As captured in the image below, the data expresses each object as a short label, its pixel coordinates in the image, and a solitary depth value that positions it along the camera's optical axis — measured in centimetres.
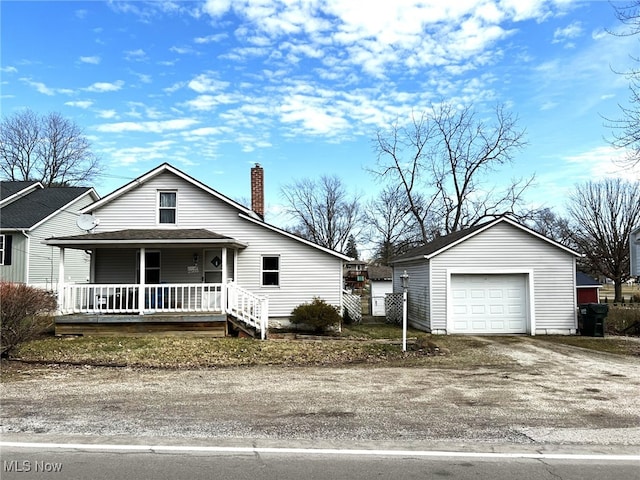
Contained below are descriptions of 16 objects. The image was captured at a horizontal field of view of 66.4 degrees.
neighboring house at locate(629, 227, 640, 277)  2658
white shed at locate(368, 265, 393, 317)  2756
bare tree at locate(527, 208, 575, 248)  3803
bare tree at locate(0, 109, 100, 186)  4216
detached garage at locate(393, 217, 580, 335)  1761
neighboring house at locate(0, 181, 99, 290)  2538
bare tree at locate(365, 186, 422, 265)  4803
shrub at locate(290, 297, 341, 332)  1702
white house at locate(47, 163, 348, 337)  1825
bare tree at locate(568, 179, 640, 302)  3522
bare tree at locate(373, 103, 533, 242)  3622
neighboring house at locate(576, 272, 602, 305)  2562
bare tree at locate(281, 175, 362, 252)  5638
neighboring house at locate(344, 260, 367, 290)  6000
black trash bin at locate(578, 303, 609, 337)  1691
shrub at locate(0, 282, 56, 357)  1001
